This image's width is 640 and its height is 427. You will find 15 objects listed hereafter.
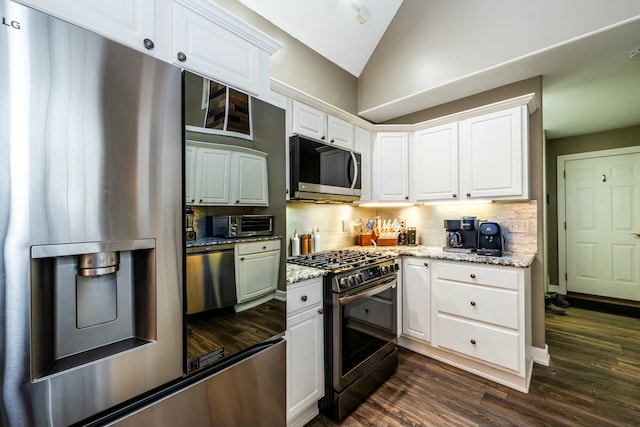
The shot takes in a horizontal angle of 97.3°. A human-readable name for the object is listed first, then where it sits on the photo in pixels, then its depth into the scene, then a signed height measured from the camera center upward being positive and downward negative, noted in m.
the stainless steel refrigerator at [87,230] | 0.68 -0.04
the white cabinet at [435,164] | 2.81 +0.51
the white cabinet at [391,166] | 3.08 +0.51
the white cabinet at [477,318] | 2.14 -0.88
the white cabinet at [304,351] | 1.64 -0.84
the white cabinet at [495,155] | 2.42 +0.51
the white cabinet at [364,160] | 2.94 +0.58
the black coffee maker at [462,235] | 2.67 -0.22
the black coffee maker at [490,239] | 2.50 -0.25
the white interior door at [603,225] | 4.03 -0.23
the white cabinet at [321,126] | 2.29 +0.78
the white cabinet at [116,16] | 0.88 +0.67
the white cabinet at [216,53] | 1.15 +0.74
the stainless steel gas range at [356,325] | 1.84 -0.81
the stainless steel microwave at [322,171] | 2.17 +0.36
